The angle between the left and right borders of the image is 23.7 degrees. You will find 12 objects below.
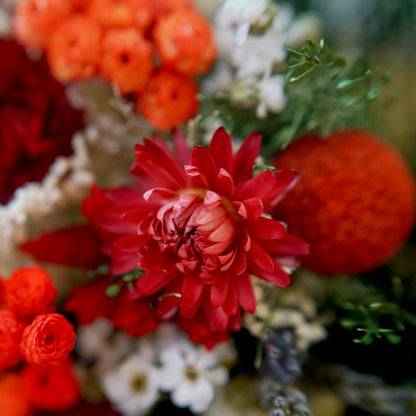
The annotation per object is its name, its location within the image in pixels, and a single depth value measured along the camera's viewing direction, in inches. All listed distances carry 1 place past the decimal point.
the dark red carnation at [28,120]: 7.4
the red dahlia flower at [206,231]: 6.5
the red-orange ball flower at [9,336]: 6.5
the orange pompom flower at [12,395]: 7.2
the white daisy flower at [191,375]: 7.2
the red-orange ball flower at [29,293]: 6.7
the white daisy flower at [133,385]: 7.3
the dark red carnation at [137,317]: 7.0
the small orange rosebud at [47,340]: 6.5
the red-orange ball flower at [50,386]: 7.2
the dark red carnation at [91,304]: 7.1
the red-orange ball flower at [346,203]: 7.2
